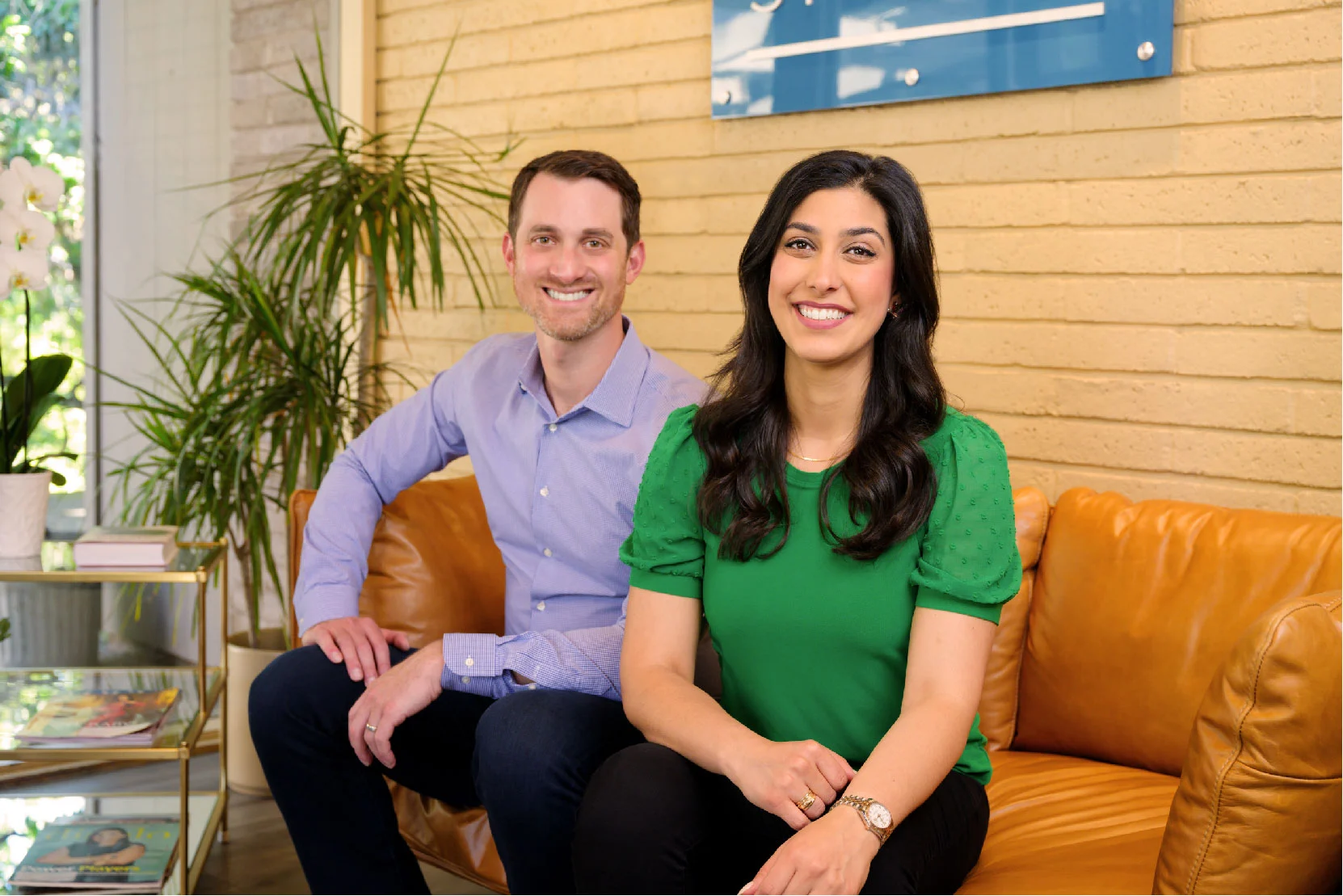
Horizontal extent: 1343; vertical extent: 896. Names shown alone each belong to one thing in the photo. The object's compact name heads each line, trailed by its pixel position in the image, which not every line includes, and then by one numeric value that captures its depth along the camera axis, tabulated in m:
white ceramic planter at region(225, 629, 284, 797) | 2.93
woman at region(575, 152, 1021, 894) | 1.39
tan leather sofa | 1.62
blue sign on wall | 2.25
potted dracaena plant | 2.80
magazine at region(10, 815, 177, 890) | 2.18
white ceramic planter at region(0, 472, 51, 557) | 2.33
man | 1.64
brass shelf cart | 2.23
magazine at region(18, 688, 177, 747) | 2.19
